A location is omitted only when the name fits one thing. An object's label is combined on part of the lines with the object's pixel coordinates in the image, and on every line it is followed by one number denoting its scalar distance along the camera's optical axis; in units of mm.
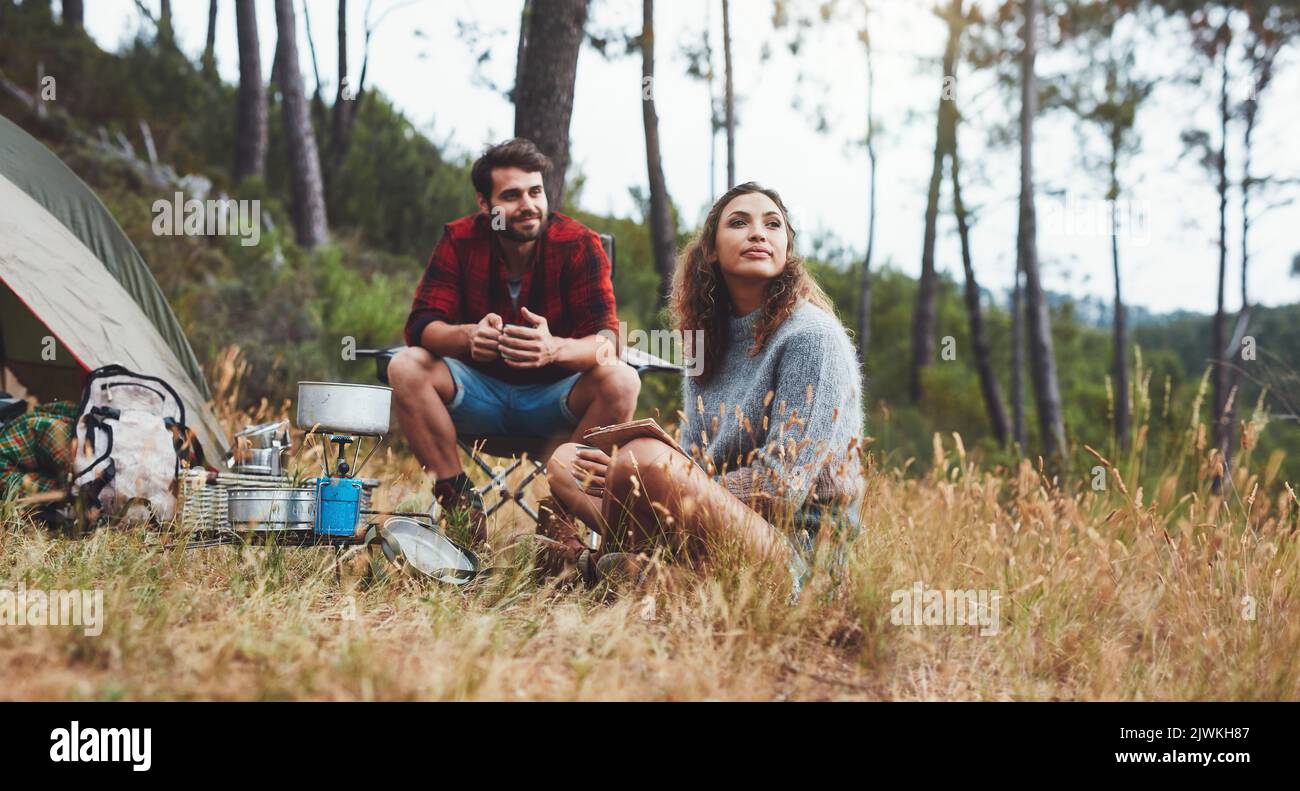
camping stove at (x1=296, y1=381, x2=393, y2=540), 2635
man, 3223
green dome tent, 3527
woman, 2342
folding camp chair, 3256
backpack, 3008
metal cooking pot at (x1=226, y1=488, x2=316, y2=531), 2650
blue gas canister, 2633
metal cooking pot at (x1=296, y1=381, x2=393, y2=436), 2701
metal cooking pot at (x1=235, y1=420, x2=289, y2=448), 2965
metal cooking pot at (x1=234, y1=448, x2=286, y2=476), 2867
